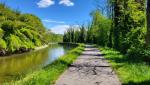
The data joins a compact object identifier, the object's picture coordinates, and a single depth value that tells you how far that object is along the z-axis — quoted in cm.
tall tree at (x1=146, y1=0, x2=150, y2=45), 422
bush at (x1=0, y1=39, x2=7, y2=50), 1503
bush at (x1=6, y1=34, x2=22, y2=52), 1620
